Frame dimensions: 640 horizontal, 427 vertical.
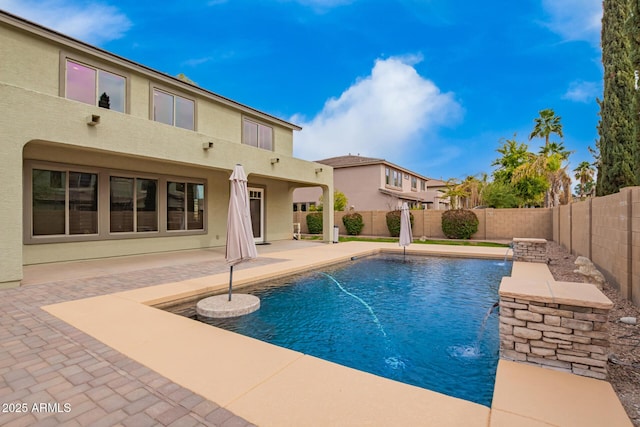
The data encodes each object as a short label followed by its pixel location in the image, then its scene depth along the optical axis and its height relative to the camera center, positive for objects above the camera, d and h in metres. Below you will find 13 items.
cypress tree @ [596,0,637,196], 13.46 +5.07
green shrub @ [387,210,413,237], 22.11 -0.57
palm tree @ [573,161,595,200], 36.56 +3.98
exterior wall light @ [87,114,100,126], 8.15 +2.43
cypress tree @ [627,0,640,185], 6.82 +3.85
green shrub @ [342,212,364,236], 24.09 -0.69
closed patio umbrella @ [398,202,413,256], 13.33 -0.69
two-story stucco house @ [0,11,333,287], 7.29 +1.84
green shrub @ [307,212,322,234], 24.81 -0.64
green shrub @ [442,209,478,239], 19.95 -0.64
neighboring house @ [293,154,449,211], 30.16 +2.74
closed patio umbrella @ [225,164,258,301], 6.13 -0.33
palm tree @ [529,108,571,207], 26.84 +4.82
